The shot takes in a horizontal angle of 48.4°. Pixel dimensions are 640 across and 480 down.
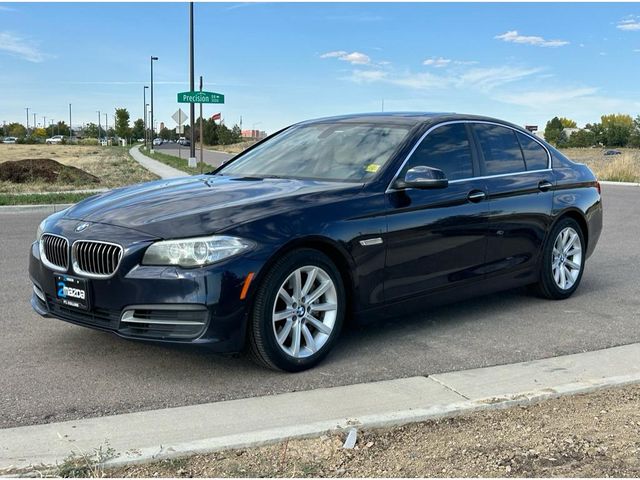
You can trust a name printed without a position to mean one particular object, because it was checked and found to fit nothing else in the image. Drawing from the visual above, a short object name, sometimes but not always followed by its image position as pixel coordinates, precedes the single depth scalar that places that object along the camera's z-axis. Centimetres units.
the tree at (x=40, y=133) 14418
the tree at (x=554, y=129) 11000
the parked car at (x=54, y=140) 11790
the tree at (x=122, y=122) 10544
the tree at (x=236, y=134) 10520
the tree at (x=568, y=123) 16661
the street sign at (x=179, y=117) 3120
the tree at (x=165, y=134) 15851
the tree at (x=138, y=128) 13523
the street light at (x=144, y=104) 8305
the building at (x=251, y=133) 14348
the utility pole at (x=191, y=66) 2872
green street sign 1955
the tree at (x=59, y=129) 16175
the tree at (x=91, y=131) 15025
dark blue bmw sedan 400
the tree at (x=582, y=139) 11488
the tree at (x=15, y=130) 14218
